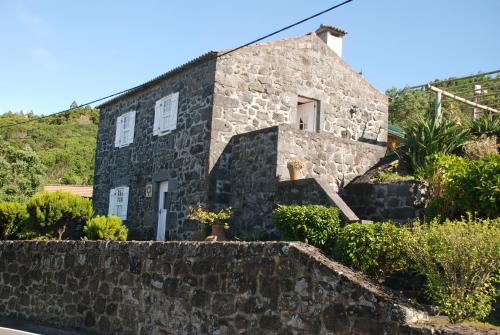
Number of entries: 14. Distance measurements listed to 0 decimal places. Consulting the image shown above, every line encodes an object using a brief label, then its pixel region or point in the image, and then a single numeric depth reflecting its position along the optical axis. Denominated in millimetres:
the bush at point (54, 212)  14312
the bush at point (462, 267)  5266
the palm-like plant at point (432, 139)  12148
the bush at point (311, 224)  9648
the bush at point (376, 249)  6727
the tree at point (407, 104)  28906
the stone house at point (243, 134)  13008
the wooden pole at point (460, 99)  14584
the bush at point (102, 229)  13117
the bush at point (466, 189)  8023
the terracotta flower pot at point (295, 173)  12203
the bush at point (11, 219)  15297
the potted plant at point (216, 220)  13094
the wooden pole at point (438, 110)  12488
